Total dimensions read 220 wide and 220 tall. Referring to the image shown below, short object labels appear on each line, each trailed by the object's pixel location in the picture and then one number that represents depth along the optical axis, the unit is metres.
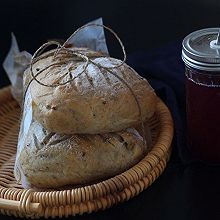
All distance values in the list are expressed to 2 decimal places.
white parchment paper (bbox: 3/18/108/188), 0.92
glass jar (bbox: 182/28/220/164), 0.70
